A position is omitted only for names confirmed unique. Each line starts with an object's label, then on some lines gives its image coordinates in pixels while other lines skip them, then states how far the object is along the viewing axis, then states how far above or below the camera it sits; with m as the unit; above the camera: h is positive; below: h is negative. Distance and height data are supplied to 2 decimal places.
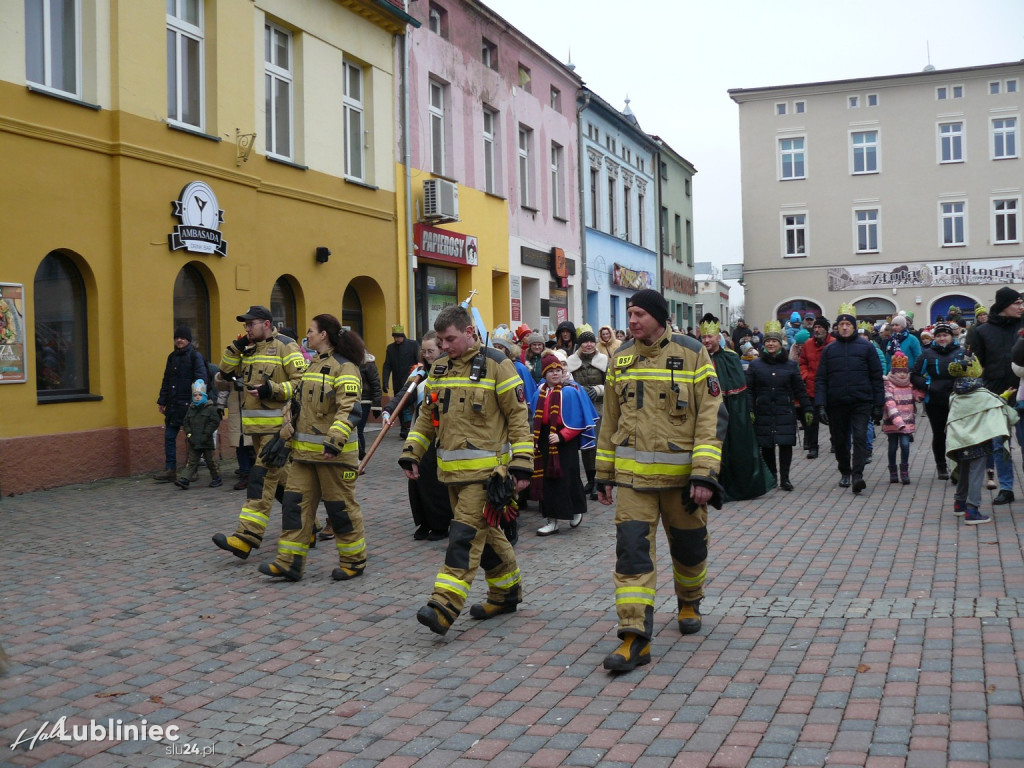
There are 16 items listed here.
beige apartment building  44.47 +8.46
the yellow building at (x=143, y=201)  11.95 +2.76
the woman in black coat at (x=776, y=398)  11.85 -0.11
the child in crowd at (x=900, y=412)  11.92 -0.31
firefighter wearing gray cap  8.92 +0.28
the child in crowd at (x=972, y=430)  9.12 -0.41
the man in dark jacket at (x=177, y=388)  12.75 +0.20
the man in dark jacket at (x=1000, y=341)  10.09 +0.41
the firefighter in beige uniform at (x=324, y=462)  7.52 -0.45
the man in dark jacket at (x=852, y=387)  11.41 +0.00
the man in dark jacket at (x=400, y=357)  15.94 +0.64
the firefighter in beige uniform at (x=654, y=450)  5.48 -0.32
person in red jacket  14.46 +0.39
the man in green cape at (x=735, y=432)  11.13 -0.45
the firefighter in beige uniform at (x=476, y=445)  6.20 -0.29
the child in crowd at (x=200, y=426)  12.35 -0.26
